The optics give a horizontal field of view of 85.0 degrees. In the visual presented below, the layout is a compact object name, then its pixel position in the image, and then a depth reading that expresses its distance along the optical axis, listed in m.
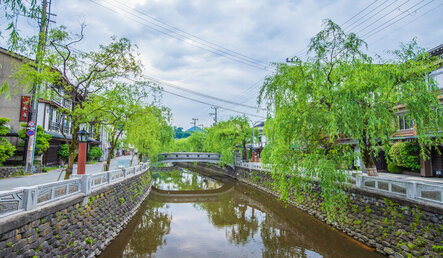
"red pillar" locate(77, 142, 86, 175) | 9.87
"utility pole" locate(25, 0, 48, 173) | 14.11
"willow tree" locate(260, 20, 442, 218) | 8.85
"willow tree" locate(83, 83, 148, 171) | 11.25
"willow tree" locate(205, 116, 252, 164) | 29.27
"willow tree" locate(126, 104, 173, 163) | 14.48
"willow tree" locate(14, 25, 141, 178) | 9.59
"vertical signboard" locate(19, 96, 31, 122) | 18.03
